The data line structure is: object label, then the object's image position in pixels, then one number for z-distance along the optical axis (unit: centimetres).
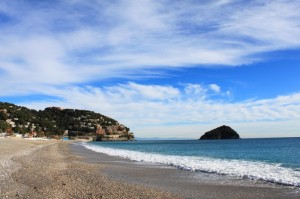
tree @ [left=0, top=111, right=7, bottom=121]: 12026
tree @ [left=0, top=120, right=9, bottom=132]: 10268
